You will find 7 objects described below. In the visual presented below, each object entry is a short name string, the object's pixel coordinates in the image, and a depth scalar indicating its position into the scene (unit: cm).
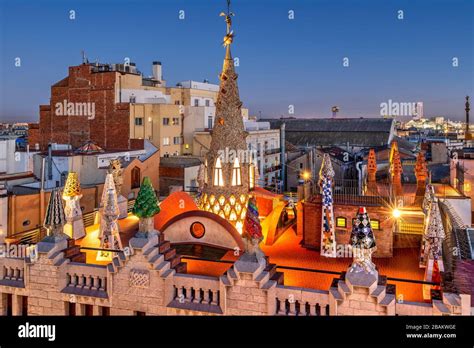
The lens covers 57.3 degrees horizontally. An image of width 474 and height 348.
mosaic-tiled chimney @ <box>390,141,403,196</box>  2312
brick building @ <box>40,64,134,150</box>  5069
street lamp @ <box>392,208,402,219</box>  1939
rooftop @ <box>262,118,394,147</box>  7500
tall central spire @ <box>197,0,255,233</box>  2020
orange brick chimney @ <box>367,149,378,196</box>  2481
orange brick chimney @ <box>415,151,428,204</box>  2153
